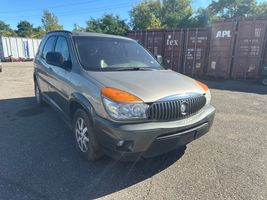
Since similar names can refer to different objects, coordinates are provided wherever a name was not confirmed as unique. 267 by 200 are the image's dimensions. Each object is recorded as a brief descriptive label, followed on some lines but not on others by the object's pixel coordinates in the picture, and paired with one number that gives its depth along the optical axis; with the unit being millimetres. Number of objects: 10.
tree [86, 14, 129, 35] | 29367
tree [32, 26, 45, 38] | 43450
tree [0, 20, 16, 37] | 65875
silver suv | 2328
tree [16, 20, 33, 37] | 59862
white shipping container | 24011
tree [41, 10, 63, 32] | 42875
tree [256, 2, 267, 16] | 30052
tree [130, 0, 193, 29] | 31172
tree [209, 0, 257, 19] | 31344
